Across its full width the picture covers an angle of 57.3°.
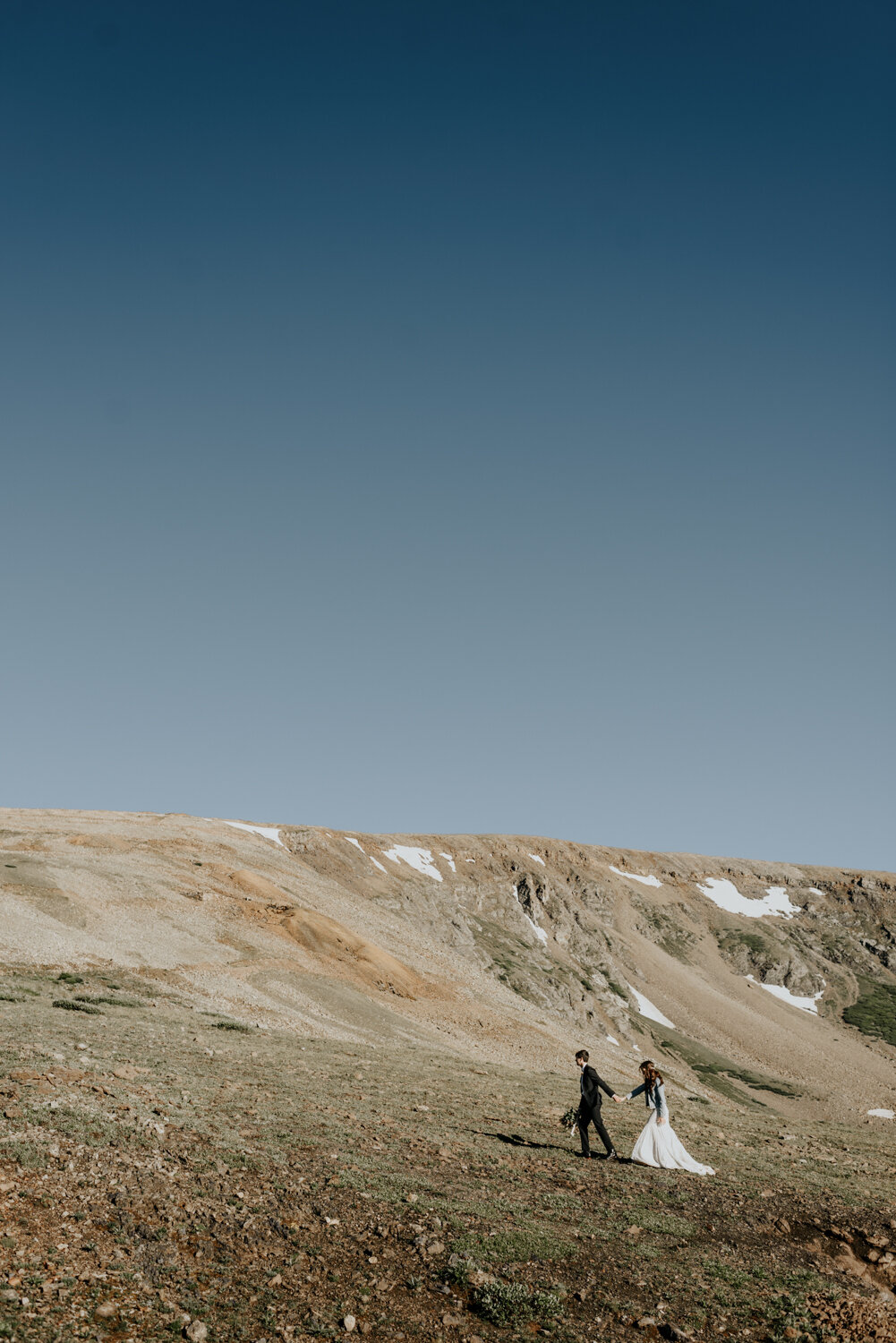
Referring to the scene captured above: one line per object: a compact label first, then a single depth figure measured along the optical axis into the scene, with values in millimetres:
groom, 18781
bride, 18484
